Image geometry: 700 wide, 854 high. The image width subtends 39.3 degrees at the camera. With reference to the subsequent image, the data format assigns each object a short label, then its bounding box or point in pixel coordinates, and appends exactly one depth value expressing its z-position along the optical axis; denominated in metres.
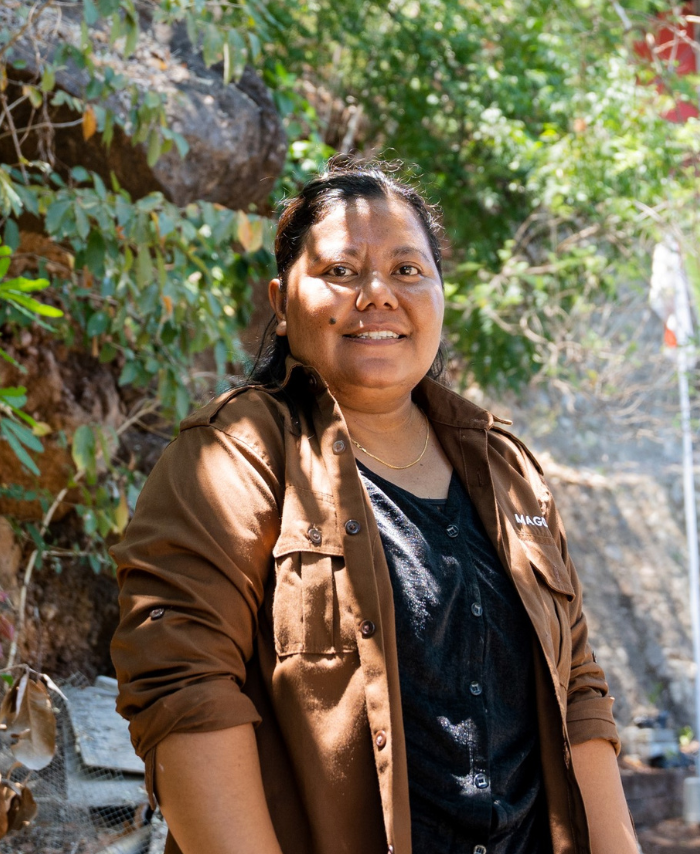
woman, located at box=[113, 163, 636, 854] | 1.33
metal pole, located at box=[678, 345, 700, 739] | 6.45
